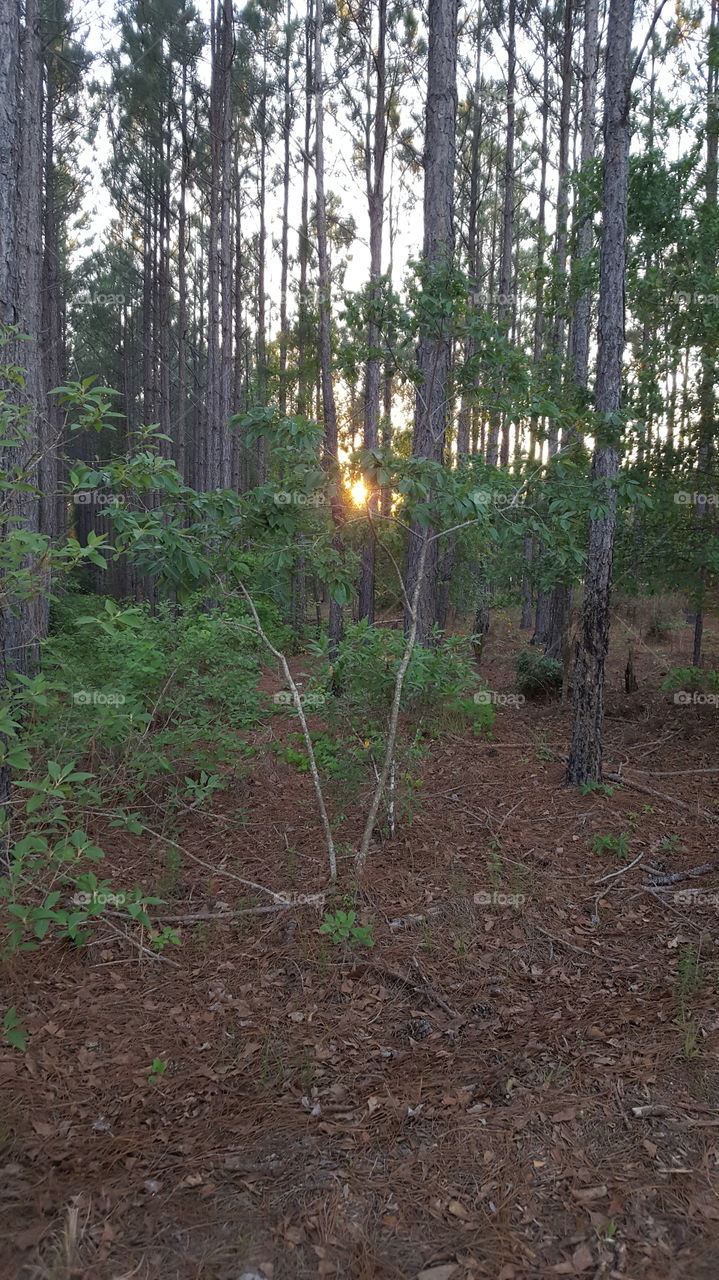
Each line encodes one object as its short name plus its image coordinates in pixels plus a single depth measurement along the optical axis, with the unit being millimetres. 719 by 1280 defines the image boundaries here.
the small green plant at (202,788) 5959
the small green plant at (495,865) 5265
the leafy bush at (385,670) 6129
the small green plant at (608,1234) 2453
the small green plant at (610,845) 5805
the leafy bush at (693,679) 9570
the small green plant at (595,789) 6918
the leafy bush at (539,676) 11154
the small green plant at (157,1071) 3357
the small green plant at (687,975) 3872
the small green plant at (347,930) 4410
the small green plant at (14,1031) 3238
